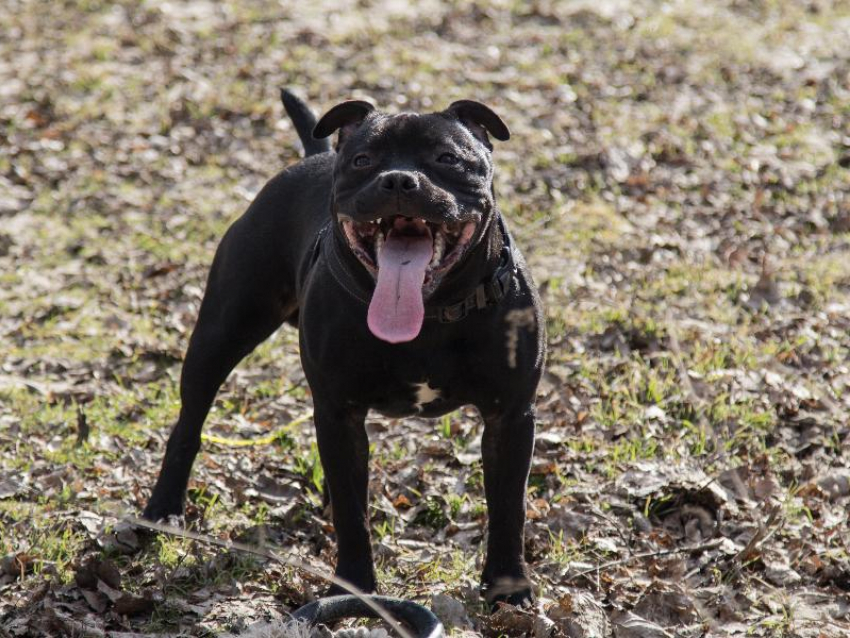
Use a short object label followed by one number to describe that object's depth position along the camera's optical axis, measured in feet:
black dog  25.72
